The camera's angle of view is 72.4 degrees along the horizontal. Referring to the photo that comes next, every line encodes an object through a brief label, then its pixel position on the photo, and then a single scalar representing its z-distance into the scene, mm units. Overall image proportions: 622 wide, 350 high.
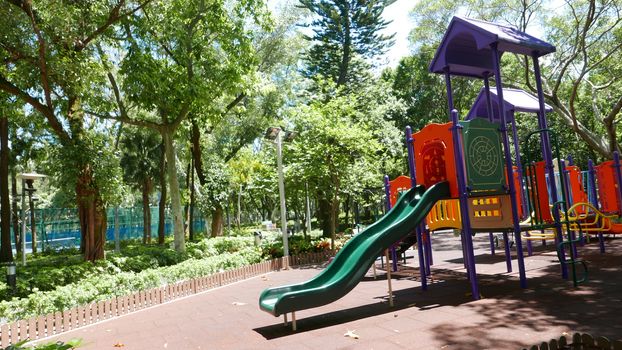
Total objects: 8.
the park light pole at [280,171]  12866
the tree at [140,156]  27266
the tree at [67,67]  11109
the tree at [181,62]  13930
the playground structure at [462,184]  6426
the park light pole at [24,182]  14322
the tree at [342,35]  25375
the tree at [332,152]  14359
